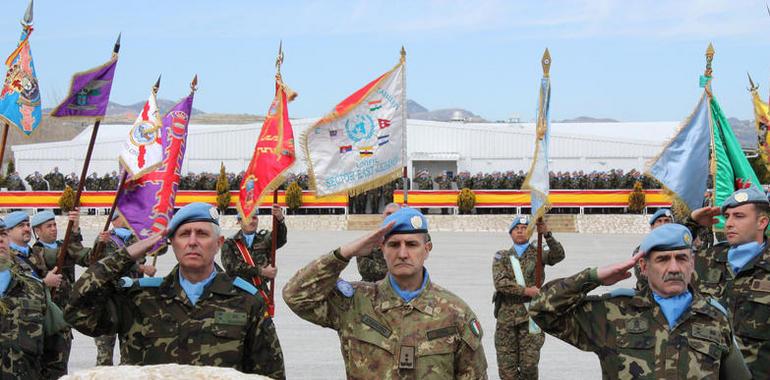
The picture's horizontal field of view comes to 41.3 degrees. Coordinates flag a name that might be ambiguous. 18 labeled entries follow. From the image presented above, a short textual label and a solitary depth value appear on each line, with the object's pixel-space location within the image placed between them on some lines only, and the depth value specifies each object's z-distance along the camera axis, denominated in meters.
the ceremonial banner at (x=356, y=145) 7.59
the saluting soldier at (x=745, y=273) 6.00
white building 44.12
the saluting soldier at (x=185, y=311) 4.29
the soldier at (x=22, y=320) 5.55
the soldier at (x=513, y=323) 8.51
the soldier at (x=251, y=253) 9.57
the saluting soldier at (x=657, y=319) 4.07
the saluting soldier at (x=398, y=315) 4.25
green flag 8.24
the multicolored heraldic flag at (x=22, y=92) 7.17
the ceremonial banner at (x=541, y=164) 8.07
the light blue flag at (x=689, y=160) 8.38
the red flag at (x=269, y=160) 9.23
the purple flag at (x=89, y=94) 7.39
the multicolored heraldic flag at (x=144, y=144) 8.09
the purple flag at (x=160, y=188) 7.76
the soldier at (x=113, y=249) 8.44
